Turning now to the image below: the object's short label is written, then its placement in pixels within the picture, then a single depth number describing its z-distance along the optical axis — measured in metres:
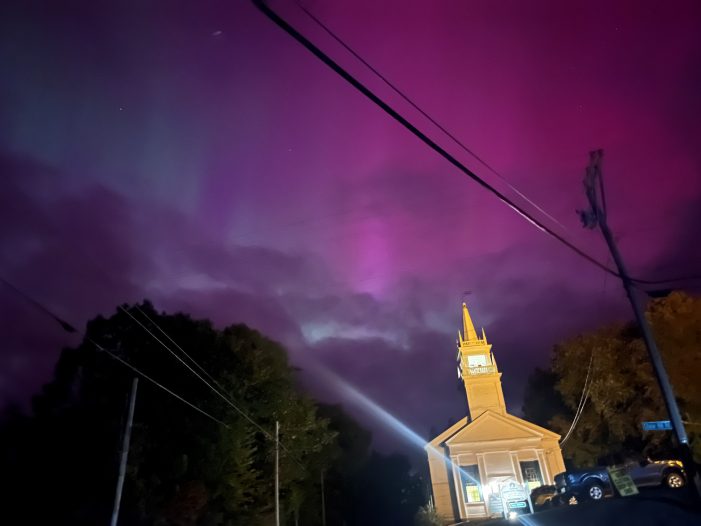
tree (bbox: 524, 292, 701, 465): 30.58
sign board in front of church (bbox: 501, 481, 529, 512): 21.28
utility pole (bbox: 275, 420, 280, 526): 27.05
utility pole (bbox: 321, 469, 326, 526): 45.16
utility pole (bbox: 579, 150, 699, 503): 13.06
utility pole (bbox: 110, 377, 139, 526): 15.01
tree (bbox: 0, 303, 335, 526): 23.50
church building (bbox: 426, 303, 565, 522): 41.59
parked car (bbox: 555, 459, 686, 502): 20.22
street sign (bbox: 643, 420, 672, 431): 13.76
